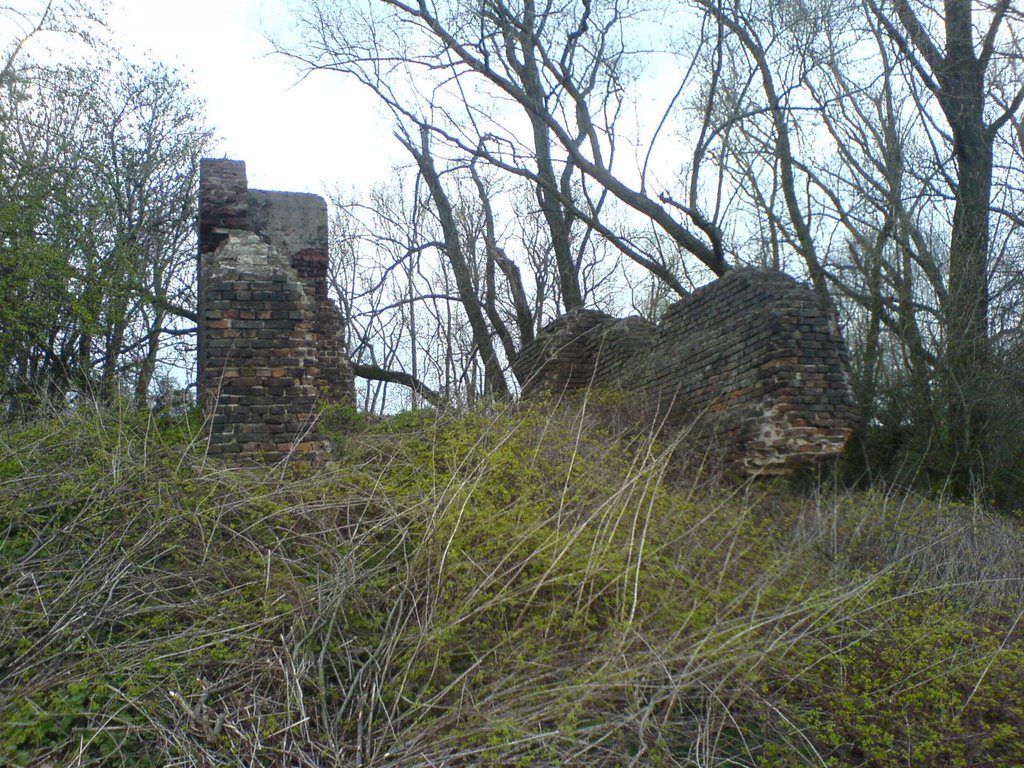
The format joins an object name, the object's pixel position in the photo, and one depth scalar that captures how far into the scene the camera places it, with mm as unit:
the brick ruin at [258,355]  6617
